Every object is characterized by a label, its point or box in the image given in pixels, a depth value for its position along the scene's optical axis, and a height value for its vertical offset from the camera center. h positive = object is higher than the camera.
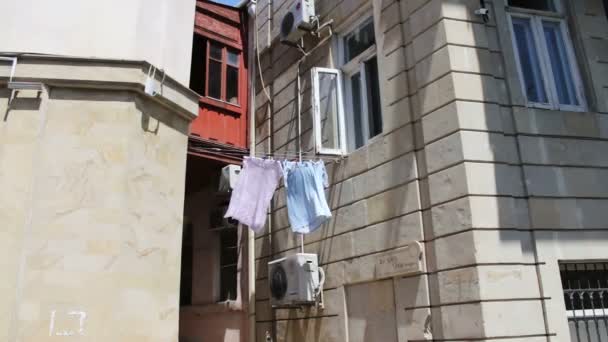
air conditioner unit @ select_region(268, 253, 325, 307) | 7.67 +0.77
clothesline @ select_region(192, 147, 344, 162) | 7.89 +3.11
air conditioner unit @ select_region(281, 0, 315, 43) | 8.82 +5.19
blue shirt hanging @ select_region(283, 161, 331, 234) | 7.26 +1.92
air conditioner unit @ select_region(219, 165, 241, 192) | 8.70 +2.58
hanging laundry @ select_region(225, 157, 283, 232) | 7.69 +2.08
